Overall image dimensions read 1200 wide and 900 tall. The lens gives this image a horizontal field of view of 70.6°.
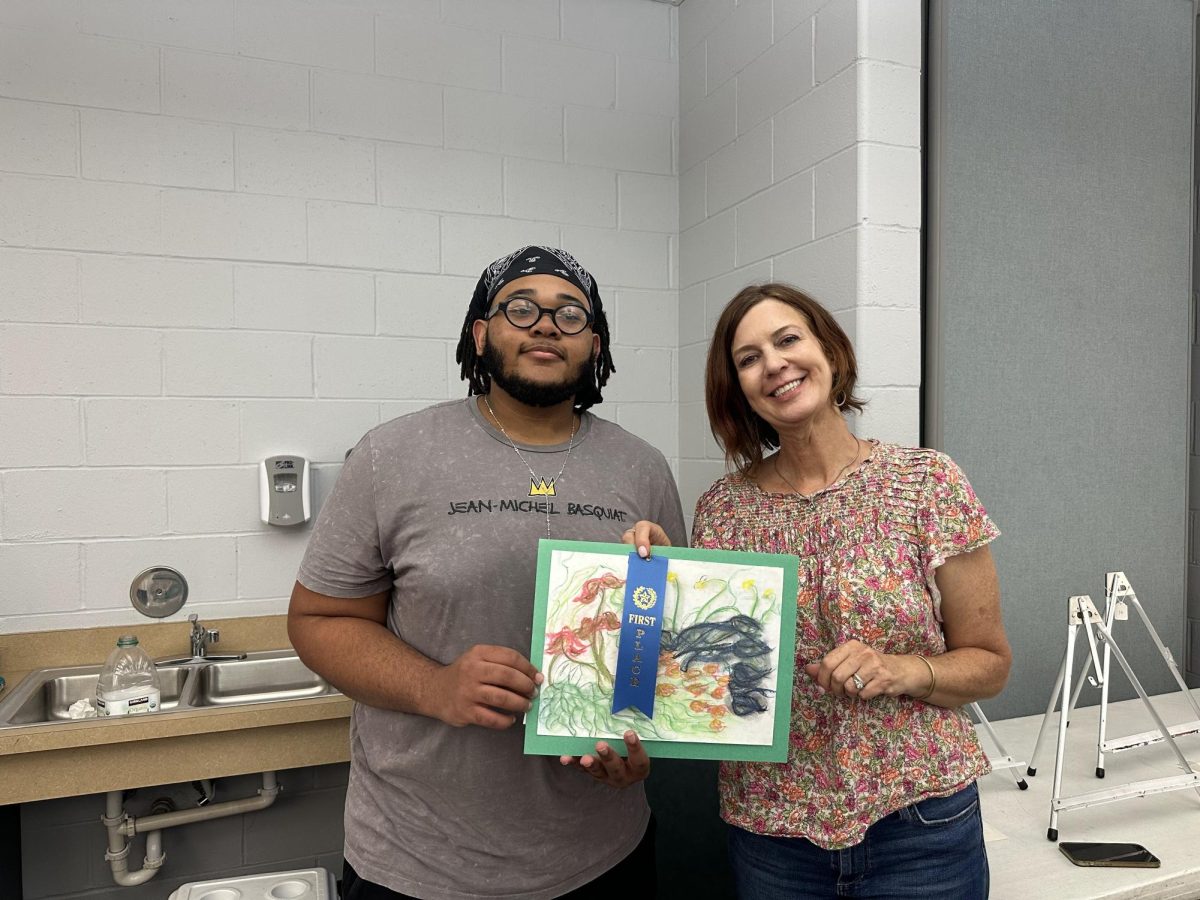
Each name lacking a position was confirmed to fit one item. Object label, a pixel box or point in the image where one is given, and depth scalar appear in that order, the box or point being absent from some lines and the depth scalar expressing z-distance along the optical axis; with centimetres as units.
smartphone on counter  155
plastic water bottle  206
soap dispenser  248
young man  132
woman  126
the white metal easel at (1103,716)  167
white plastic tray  185
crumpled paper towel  212
